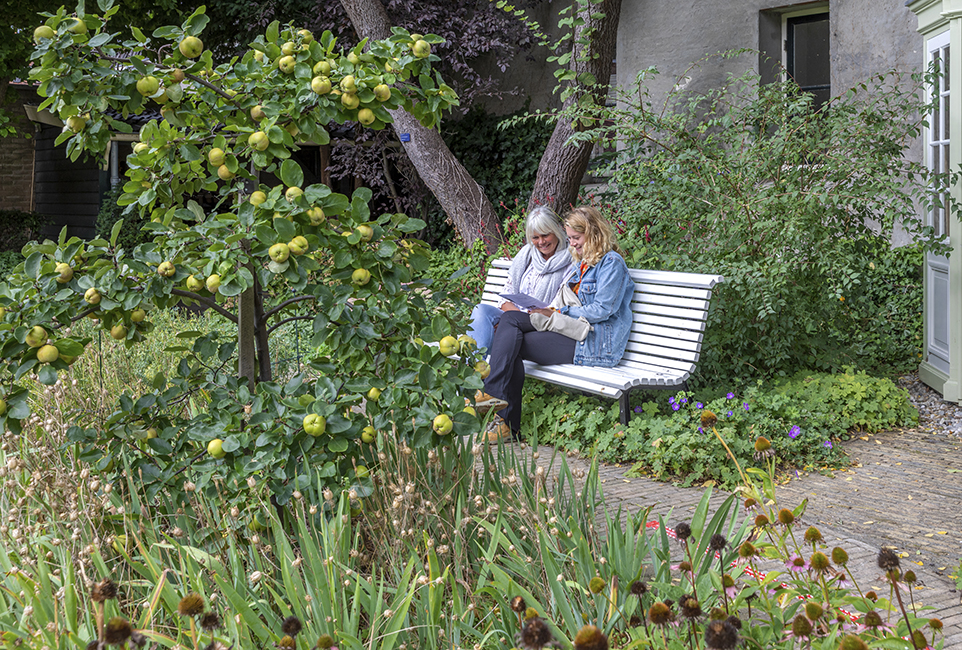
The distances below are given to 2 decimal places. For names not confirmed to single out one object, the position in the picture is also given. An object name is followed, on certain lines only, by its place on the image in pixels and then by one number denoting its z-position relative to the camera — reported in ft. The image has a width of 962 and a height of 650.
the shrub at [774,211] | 17.47
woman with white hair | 18.20
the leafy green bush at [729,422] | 13.99
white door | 19.35
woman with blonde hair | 16.57
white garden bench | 15.44
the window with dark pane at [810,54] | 32.78
